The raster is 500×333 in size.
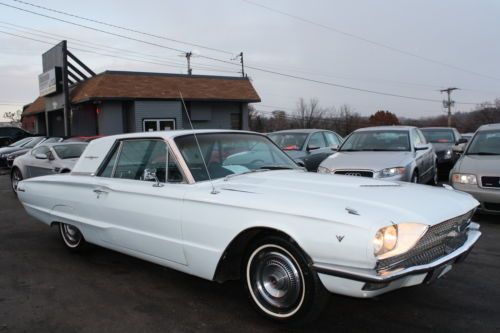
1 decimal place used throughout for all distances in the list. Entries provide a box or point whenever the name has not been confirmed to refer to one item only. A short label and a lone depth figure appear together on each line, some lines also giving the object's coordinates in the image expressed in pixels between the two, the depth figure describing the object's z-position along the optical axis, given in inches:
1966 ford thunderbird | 122.8
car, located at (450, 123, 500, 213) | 272.5
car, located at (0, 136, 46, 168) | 745.0
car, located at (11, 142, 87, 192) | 420.5
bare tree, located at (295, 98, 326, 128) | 2721.5
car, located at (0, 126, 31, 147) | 1030.4
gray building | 920.3
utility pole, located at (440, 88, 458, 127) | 2724.9
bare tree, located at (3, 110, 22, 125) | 3449.8
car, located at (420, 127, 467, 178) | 515.5
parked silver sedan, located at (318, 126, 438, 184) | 316.8
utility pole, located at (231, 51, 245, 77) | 1772.9
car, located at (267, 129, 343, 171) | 439.2
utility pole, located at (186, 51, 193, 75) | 1815.5
